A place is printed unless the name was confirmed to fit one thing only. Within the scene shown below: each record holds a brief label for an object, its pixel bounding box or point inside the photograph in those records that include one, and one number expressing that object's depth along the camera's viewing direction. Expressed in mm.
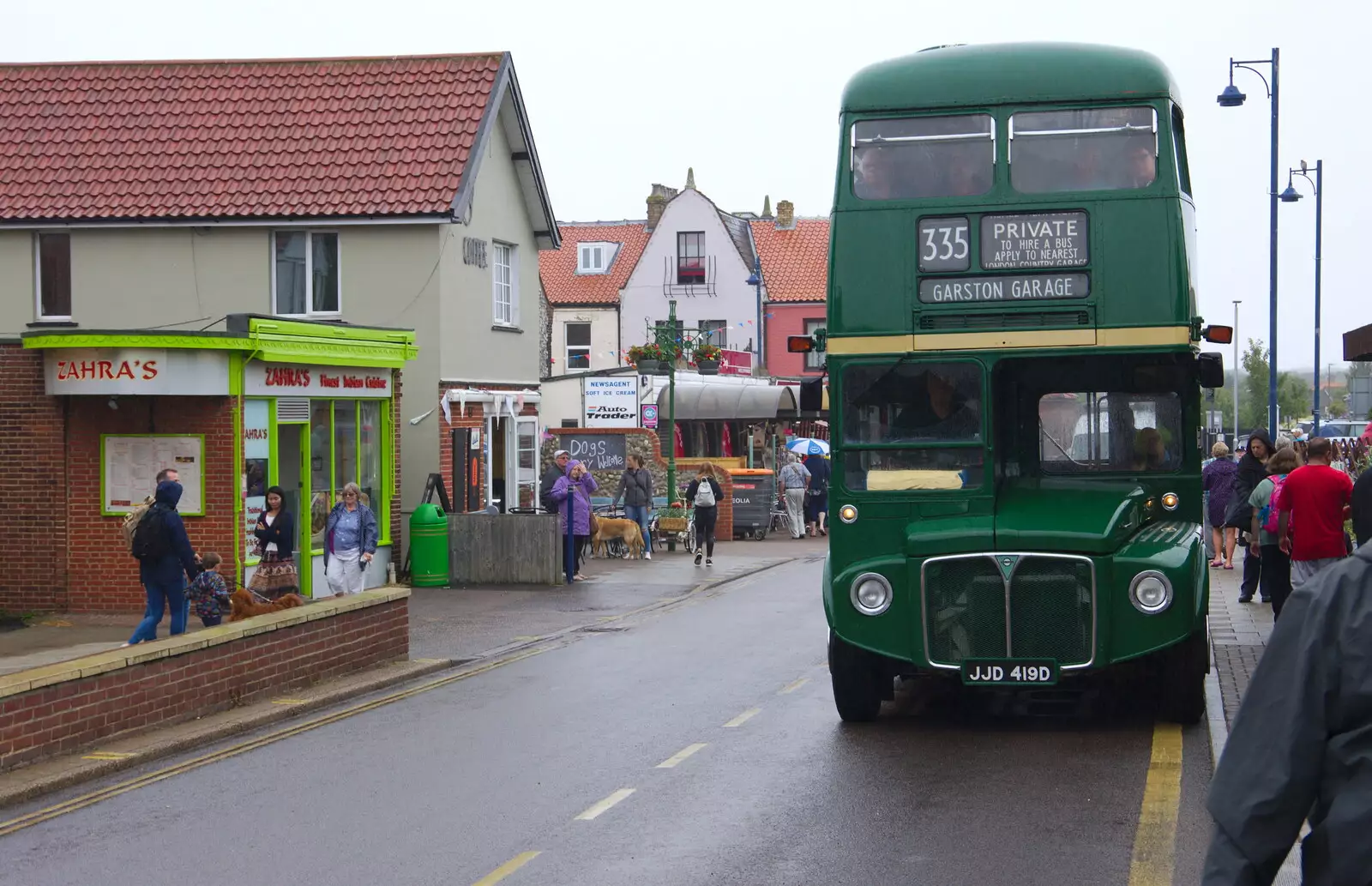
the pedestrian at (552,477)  25031
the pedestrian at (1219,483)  22750
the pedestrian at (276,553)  17297
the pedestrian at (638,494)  28562
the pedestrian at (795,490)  35406
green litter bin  23609
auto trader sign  36625
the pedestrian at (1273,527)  15930
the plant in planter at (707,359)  43000
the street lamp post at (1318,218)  46125
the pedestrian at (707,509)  27219
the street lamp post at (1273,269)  30667
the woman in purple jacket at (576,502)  24641
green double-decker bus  11531
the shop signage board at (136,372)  19766
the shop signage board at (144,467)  20516
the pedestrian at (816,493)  36562
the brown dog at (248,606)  14531
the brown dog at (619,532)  28875
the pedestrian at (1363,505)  9312
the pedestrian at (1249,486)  18625
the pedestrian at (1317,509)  13453
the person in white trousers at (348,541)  18984
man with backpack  15930
